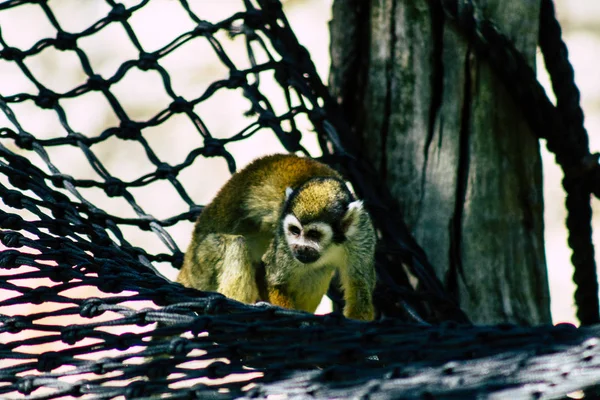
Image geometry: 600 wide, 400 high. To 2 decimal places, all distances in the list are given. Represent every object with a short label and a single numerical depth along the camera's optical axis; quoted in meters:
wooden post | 6.87
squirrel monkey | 6.61
